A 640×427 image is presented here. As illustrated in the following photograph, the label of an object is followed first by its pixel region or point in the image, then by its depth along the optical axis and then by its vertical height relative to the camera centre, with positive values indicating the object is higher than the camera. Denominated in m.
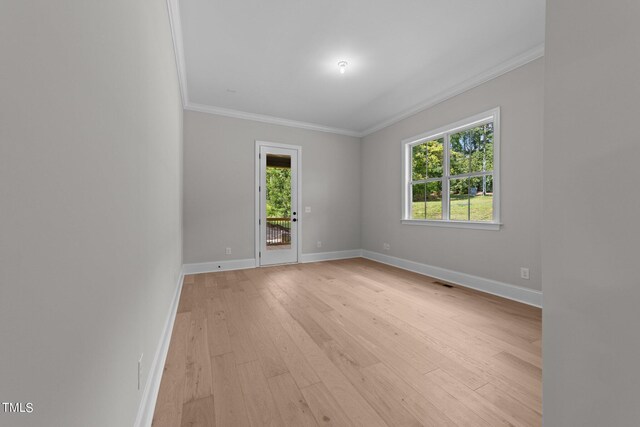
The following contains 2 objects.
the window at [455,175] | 3.34 +0.56
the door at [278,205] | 4.83 +0.12
